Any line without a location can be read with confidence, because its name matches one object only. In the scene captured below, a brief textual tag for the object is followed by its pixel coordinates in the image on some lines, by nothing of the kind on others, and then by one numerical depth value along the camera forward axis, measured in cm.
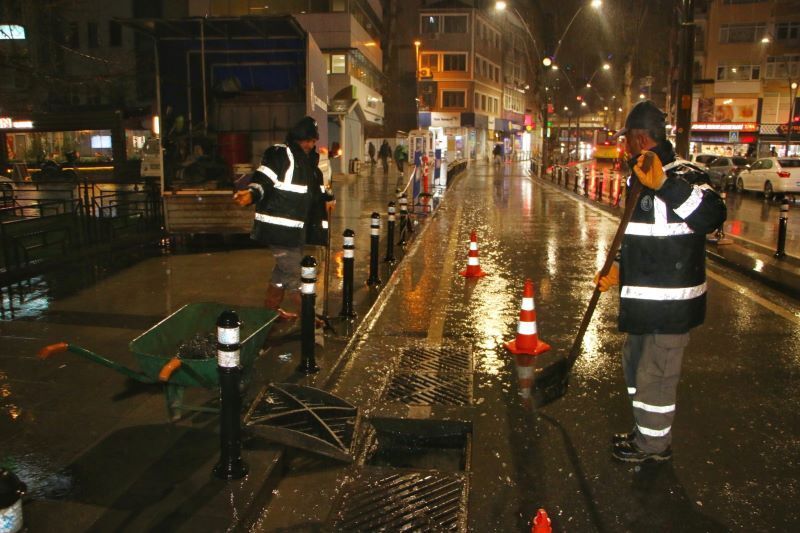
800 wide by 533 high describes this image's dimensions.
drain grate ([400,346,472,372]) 618
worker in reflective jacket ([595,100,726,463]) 398
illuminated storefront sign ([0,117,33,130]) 3288
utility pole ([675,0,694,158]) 1573
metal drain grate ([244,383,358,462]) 428
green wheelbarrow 427
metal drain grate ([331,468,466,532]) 363
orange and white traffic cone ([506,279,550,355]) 641
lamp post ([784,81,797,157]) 4957
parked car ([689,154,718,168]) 3659
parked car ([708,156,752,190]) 3072
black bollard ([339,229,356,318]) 754
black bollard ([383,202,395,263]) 1121
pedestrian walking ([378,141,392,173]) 3894
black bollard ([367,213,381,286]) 914
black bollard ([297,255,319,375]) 559
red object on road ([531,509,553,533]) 303
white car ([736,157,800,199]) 2519
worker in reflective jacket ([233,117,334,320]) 660
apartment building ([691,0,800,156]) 5431
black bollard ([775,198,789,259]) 1180
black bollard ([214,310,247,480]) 376
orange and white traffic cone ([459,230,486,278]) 1021
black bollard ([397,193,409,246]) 1301
